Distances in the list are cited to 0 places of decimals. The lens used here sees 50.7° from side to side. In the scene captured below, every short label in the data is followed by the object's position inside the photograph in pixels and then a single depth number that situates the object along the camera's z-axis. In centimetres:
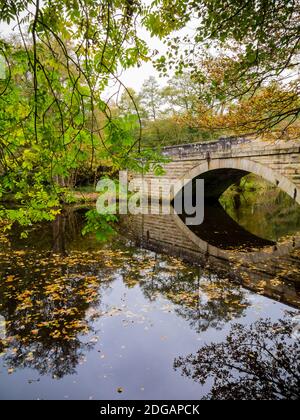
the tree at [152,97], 3306
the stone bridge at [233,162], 1270
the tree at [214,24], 459
